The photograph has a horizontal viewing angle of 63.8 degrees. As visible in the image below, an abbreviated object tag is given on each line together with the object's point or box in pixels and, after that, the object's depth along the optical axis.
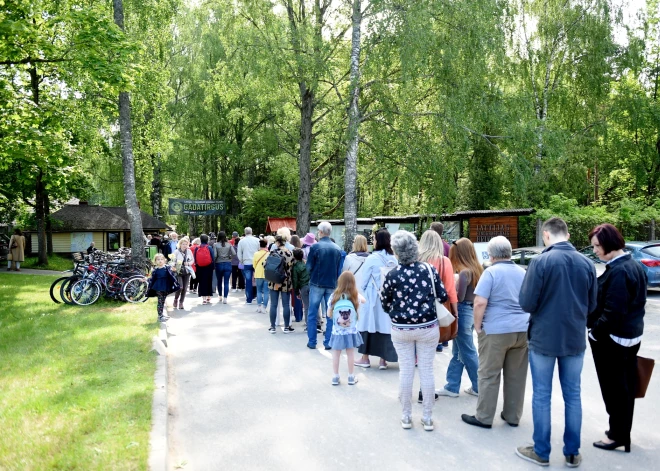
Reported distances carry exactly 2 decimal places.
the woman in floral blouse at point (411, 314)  5.32
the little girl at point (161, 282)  11.51
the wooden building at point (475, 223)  18.83
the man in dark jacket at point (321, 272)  9.14
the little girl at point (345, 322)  7.02
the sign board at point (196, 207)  28.52
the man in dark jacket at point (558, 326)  4.52
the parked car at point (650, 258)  13.79
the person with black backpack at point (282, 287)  10.16
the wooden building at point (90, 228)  36.97
